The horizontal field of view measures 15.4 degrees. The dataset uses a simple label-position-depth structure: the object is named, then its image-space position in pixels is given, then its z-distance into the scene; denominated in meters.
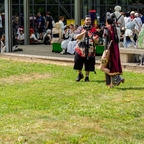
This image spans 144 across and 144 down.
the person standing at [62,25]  22.67
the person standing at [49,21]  28.09
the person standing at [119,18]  18.94
